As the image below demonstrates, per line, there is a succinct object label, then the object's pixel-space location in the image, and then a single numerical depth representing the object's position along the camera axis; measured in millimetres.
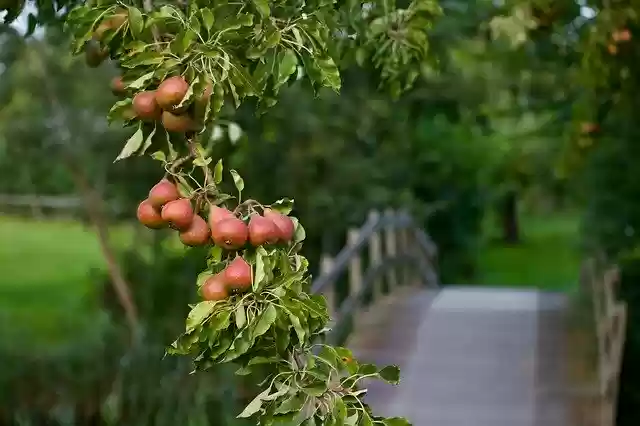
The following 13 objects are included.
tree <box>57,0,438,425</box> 3348
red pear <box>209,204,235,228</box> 3366
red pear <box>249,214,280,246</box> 3360
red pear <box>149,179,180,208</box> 3409
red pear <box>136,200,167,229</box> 3436
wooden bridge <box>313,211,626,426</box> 8547
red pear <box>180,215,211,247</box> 3400
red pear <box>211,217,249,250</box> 3345
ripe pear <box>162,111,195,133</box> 3410
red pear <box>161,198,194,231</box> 3372
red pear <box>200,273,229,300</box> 3351
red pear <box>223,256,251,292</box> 3343
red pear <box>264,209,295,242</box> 3396
